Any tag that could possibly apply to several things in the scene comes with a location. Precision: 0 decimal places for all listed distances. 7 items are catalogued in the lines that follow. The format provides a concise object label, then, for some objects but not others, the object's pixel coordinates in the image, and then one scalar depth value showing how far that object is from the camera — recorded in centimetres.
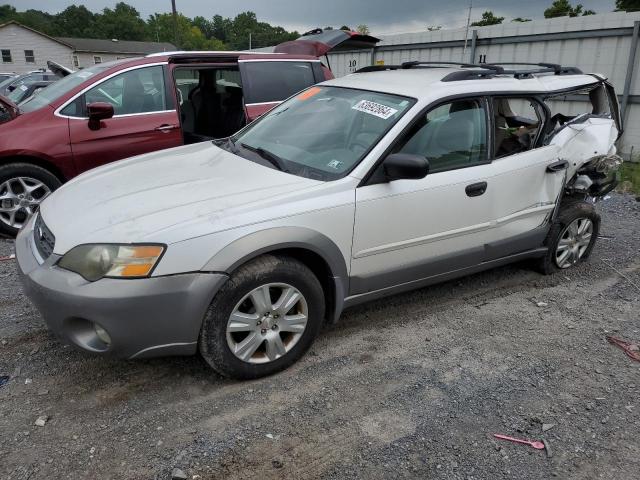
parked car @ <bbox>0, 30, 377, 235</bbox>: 490
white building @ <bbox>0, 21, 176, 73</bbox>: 4744
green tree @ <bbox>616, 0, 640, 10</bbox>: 3401
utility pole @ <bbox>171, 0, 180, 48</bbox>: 3459
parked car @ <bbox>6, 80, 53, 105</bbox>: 969
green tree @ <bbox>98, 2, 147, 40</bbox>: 8762
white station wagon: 254
